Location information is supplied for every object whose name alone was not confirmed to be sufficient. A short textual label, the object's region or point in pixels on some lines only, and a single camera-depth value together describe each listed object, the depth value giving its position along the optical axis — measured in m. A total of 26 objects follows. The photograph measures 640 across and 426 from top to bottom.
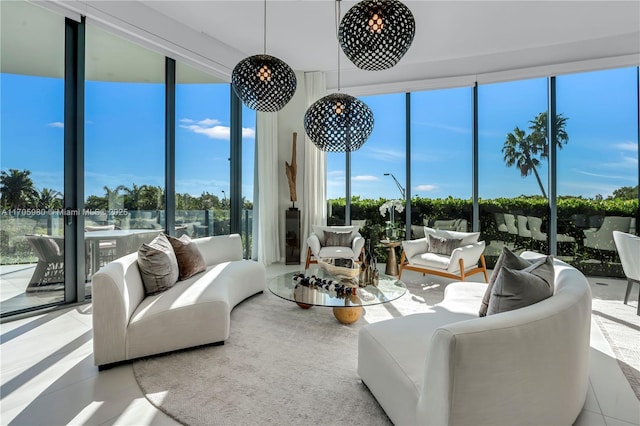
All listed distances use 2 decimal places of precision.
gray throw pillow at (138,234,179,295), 2.62
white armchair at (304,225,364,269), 4.68
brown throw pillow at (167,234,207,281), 3.05
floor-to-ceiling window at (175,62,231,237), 4.36
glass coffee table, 2.59
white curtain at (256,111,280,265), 5.41
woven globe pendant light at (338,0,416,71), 1.85
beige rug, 1.67
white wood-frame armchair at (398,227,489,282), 3.89
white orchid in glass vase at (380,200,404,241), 5.00
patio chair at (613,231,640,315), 3.08
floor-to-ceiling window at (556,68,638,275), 4.48
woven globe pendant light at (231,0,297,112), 2.28
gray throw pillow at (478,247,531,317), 1.87
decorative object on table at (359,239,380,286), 3.06
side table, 4.84
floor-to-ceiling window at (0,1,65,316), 2.93
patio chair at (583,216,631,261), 4.51
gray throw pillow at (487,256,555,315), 1.47
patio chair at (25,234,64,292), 3.09
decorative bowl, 3.19
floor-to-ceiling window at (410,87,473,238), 5.24
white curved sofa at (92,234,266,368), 2.09
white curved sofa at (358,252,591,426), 1.11
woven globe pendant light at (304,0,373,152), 2.46
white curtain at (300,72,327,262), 5.69
